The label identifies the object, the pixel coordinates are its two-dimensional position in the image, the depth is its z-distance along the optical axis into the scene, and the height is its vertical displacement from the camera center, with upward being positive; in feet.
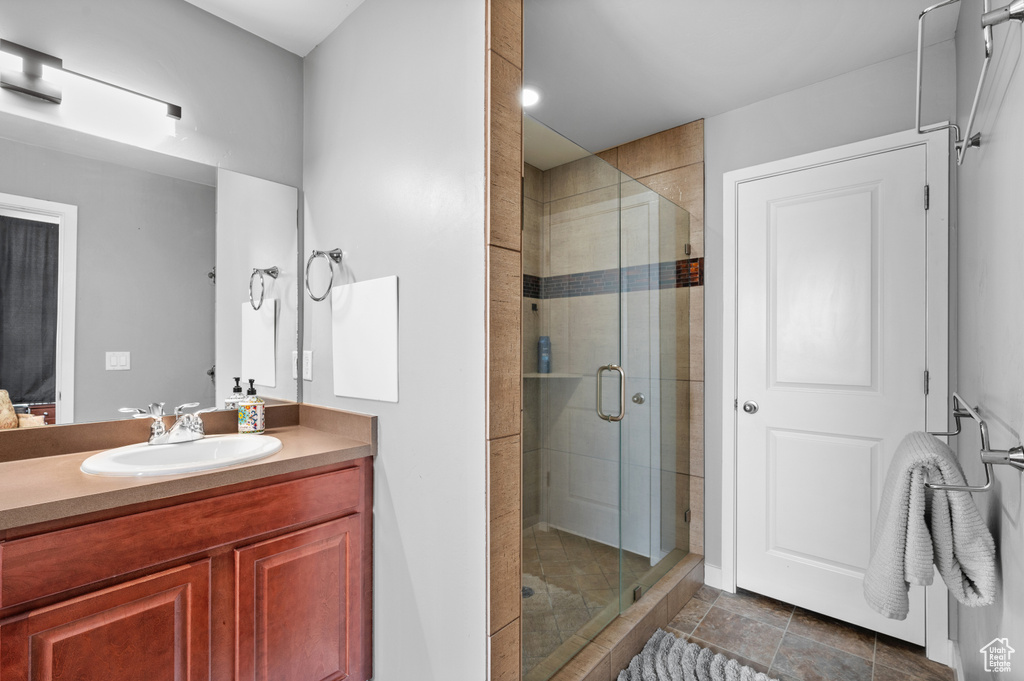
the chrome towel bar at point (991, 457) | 2.55 -0.63
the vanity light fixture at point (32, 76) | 4.56 +2.57
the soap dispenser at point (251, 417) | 5.83 -0.91
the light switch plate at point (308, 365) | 6.44 -0.31
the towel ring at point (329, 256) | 5.95 +1.09
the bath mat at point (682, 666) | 5.59 -3.87
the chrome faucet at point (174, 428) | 5.11 -0.93
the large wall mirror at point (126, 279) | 4.64 +0.69
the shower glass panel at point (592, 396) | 5.16 -0.69
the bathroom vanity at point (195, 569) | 3.34 -1.88
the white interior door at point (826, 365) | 6.42 -0.32
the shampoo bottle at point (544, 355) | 5.27 -0.14
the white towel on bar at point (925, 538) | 3.40 -1.45
